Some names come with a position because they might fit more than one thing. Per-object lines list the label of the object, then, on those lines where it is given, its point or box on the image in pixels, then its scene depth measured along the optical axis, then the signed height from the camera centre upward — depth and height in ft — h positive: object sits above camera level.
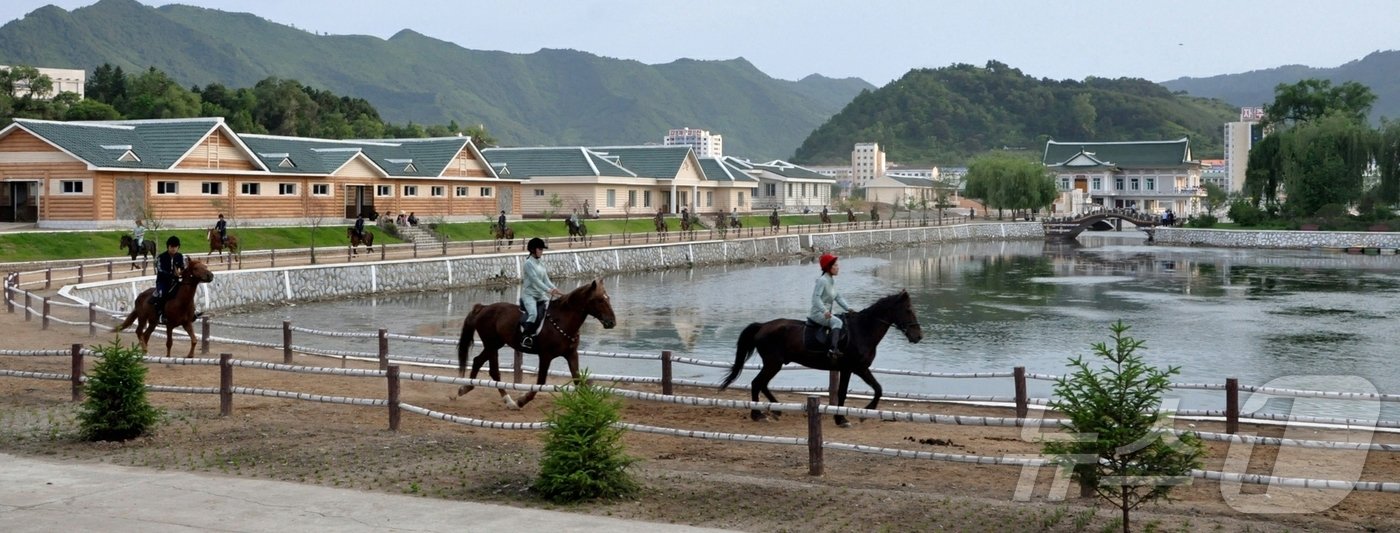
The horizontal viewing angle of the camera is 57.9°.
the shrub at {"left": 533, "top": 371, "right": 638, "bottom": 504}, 34.22 -5.97
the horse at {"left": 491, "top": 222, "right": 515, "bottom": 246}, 180.25 +0.27
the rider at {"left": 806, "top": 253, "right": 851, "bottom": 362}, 49.73 -2.56
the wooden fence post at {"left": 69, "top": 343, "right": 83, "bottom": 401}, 51.60 -5.48
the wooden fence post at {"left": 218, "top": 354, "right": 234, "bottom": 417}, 47.57 -5.60
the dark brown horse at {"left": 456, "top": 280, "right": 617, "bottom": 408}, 51.47 -3.65
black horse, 50.83 -4.35
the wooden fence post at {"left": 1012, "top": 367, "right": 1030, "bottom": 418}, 51.31 -6.68
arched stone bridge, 324.39 +2.51
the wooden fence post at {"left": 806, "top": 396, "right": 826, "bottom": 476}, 37.29 -6.11
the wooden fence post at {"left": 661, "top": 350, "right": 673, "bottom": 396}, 55.16 -6.07
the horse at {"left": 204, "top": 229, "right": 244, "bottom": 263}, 139.02 -0.55
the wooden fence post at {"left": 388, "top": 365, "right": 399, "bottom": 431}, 44.61 -5.62
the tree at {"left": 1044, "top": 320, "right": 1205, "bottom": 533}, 30.32 -4.94
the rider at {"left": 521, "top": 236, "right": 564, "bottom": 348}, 51.98 -2.23
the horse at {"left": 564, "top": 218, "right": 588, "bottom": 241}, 197.57 +0.99
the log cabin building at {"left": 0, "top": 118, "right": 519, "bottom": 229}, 156.66 +8.59
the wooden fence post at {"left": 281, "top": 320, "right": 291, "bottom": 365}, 69.51 -5.81
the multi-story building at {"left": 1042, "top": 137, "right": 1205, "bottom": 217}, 441.27 +19.44
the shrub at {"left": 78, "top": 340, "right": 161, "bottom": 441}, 43.14 -5.46
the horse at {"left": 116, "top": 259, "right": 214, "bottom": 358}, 65.77 -3.25
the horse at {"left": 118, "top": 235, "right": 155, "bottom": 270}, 131.21 -0.90
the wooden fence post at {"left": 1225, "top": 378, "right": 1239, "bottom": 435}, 48.19 -6.66
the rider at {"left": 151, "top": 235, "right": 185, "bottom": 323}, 66.28 -1.61
